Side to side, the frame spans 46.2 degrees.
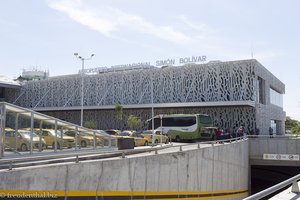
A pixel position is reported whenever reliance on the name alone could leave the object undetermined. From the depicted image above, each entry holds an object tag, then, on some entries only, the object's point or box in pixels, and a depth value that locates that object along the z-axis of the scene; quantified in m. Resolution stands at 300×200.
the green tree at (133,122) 52.64
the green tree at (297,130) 49.43
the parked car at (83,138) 17.02
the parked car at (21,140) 13.81
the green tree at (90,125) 57.03
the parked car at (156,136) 33.09
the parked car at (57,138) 15.27
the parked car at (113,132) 36.10
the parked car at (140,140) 30.44
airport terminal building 50.97
